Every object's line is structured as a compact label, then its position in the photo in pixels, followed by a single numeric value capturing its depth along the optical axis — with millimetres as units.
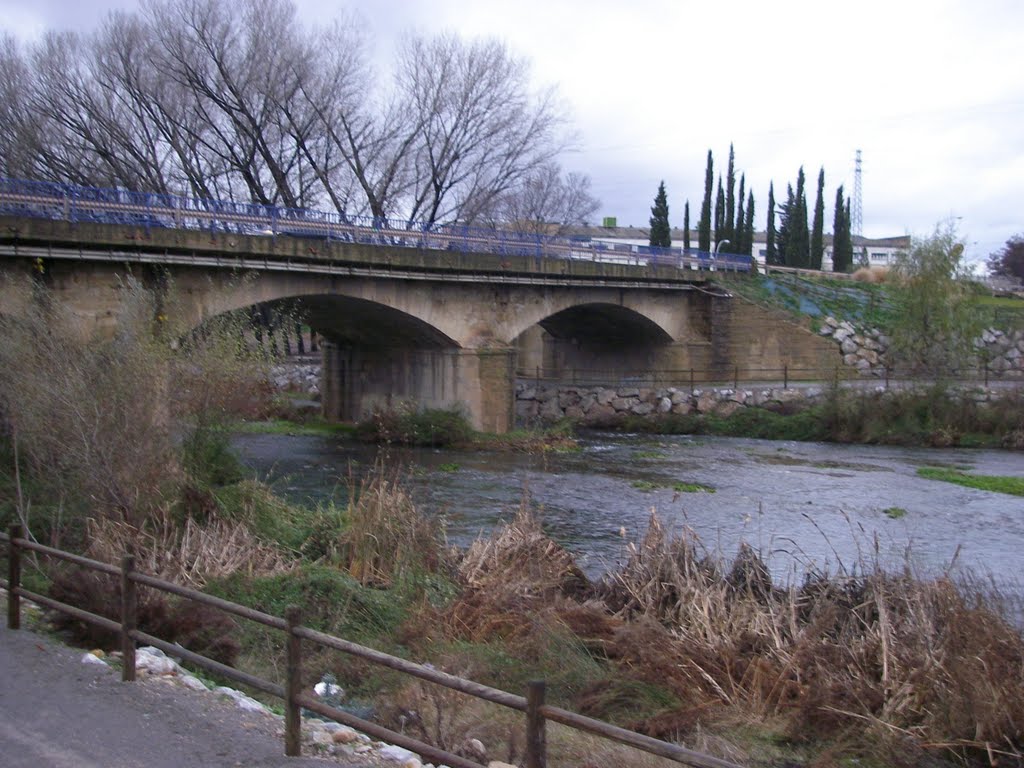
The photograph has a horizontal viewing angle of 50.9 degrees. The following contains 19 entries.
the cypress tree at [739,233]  65812
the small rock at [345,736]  6461
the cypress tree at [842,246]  71500
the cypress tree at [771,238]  72875
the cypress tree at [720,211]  69062
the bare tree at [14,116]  39469
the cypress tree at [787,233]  68438
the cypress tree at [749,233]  66188
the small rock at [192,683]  7262
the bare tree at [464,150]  43969
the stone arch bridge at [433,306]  23484
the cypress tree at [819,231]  68438
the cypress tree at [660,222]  74625
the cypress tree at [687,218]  78688
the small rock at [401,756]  6195
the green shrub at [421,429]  31578
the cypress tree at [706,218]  68625
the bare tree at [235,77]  39062
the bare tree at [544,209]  59562
